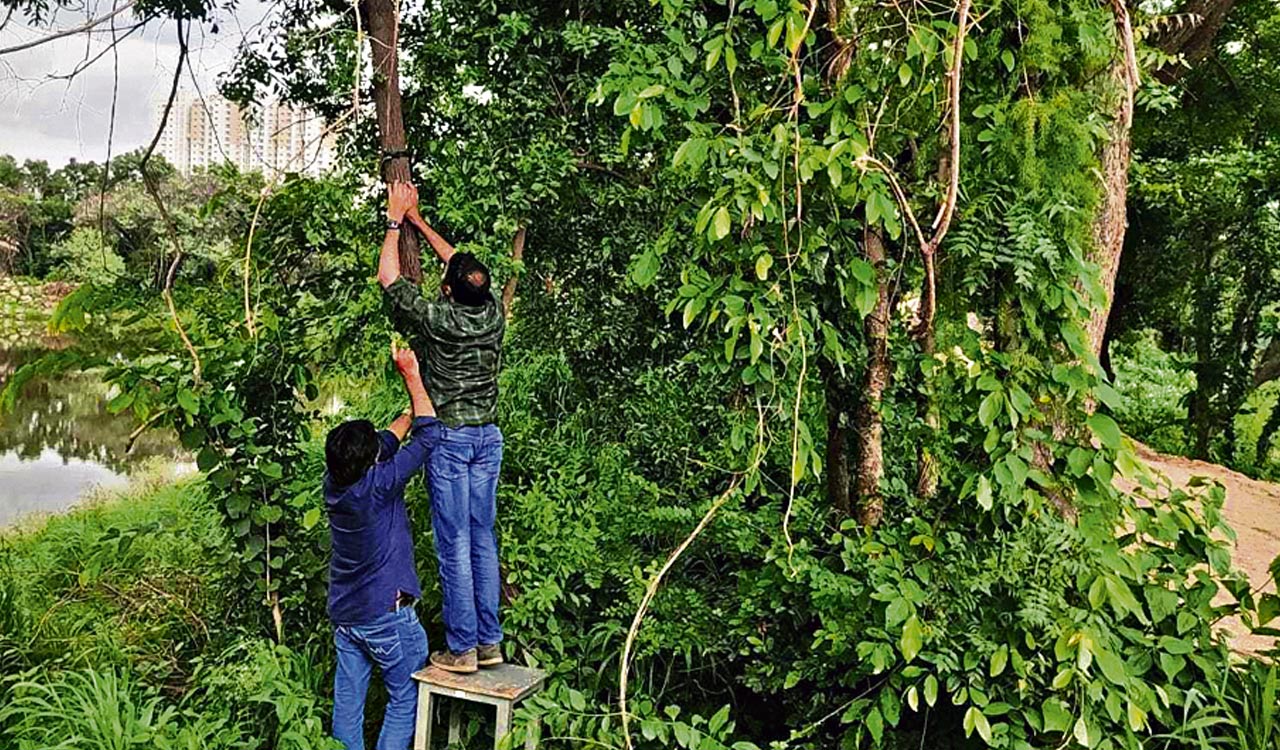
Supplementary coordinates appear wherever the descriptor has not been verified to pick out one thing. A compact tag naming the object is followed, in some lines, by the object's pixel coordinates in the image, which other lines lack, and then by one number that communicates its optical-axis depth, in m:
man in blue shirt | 2.45
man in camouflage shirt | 2.54
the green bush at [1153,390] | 8.42
